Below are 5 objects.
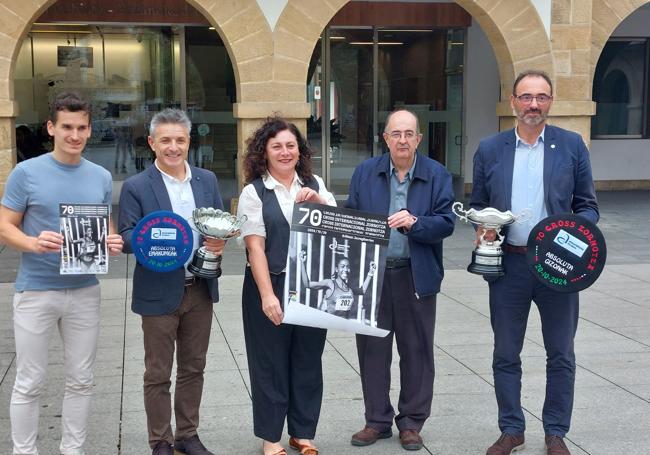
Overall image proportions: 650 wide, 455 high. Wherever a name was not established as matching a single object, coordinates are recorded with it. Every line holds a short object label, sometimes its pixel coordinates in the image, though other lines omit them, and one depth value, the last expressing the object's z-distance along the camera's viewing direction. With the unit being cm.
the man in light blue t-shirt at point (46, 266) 409
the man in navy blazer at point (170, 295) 430
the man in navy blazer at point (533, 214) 452
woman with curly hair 435
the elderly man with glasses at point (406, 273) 464
